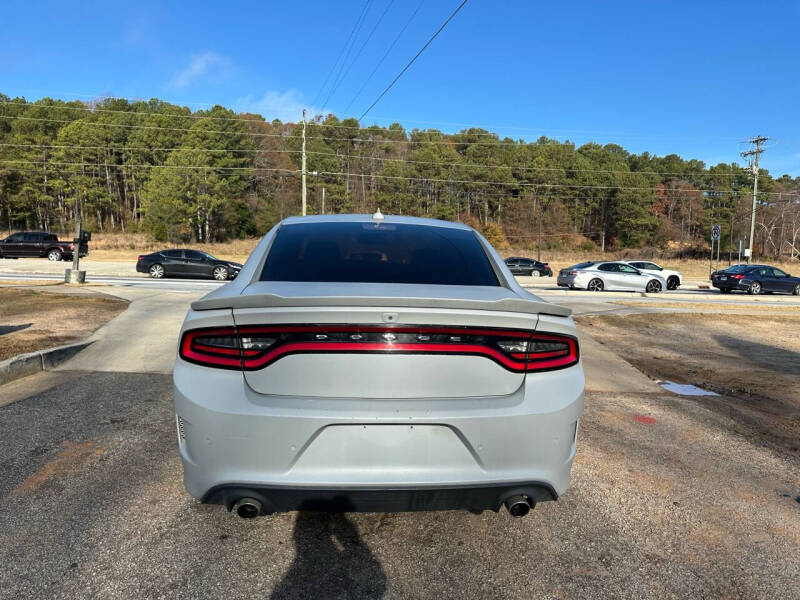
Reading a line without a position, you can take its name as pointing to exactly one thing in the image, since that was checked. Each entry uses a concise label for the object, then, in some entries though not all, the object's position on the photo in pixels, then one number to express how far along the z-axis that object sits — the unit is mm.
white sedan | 25562
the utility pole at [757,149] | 52188
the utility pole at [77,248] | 15905
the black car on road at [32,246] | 33562
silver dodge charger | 2125
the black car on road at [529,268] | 39219
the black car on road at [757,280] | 26219
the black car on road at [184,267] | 25688
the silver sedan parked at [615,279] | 24906
